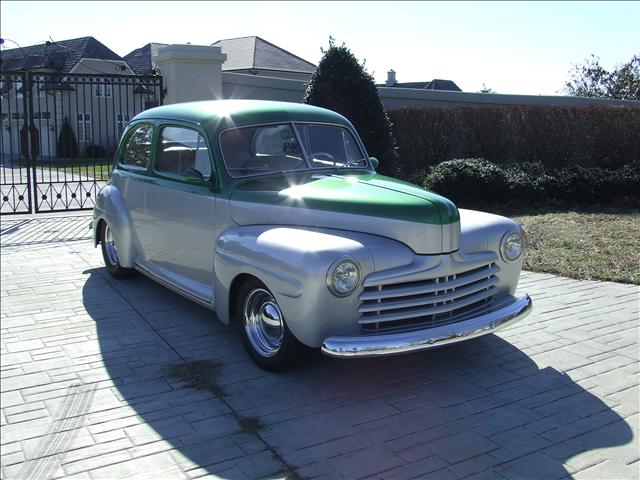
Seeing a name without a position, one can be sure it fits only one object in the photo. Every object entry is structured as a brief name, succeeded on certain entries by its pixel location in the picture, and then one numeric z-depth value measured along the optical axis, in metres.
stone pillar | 11.51
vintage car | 3.96
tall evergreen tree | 11.27
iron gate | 10.86
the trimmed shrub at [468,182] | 11.44
